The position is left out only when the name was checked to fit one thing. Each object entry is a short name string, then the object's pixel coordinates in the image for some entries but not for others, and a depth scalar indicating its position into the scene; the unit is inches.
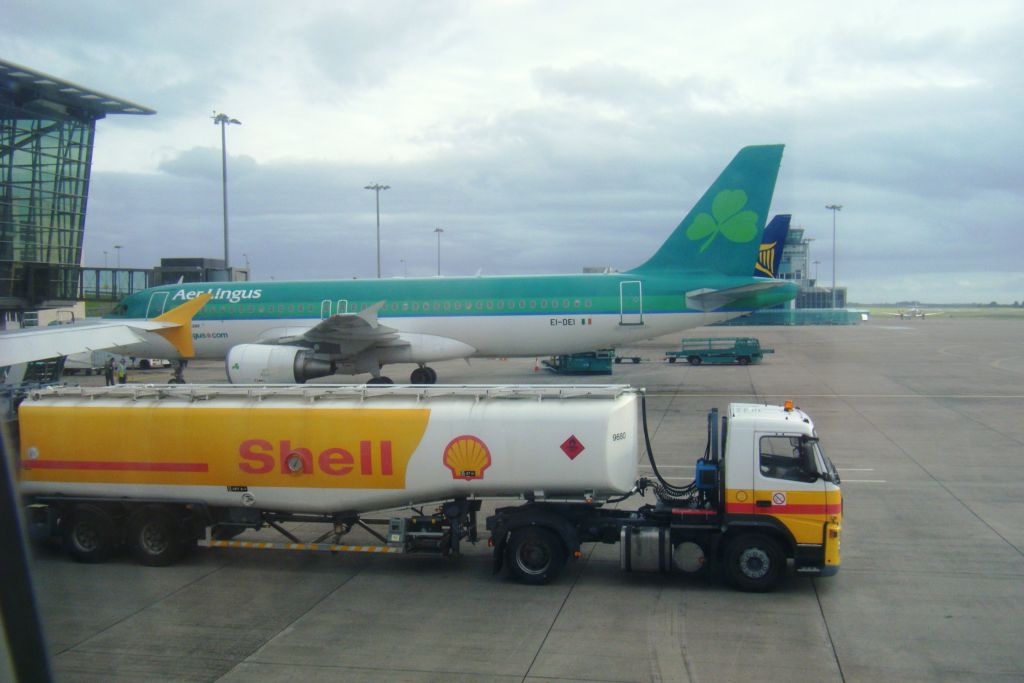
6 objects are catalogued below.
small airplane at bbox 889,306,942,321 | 5423.2
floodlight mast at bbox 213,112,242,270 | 1459.2
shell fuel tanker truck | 410.0
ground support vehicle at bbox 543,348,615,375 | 1536.7
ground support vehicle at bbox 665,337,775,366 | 1775.3
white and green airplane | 1154.7
